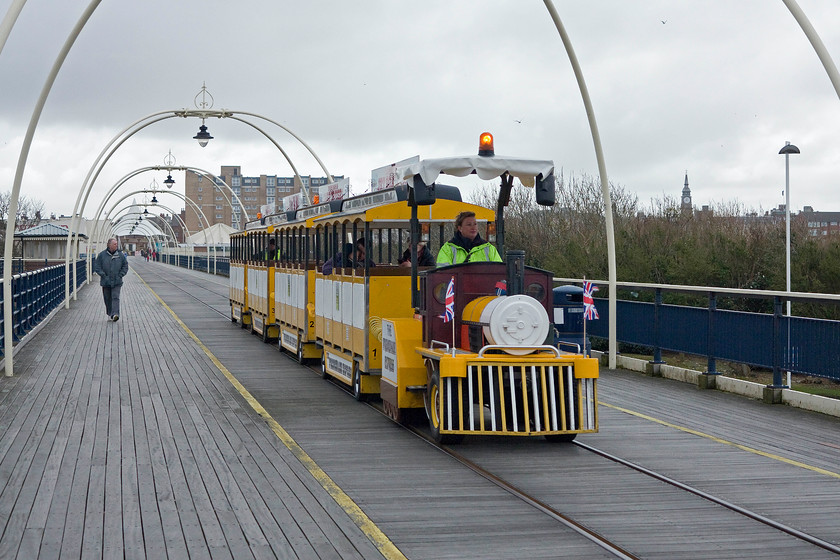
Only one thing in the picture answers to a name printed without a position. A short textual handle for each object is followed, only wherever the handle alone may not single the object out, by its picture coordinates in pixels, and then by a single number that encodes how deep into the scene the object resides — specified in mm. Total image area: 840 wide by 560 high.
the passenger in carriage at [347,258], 13203
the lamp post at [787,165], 20838
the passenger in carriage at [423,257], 12570
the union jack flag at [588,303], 10516
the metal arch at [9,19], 12305
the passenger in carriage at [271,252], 21297
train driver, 10992
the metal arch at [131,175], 47506
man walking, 25480
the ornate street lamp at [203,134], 29594
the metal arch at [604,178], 16344
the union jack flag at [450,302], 9688
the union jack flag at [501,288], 10164
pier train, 9500
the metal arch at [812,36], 11152
